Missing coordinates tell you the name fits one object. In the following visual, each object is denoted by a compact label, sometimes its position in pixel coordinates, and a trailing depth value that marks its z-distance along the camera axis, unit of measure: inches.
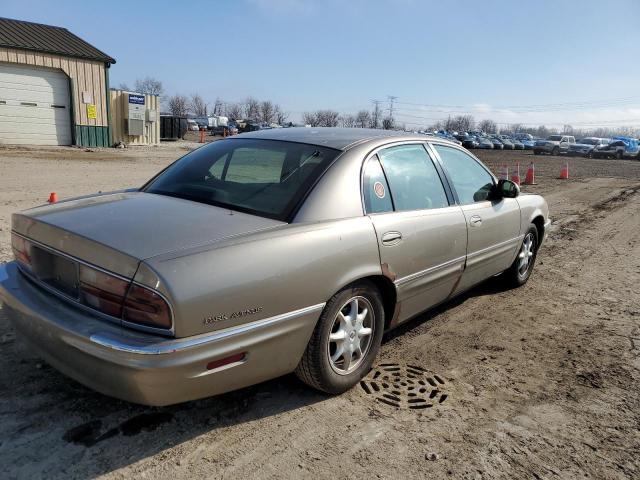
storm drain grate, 124.6
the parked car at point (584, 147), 1654.5
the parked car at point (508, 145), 2249.0
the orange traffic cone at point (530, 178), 644.5
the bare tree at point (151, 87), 3602.9
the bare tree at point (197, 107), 4345.5
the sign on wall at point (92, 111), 857.2
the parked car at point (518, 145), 2274.9
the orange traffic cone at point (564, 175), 756.8
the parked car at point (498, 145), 2205.7
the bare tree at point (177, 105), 3757.4
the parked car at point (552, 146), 1700.3
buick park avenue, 91.0
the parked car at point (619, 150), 1603.1
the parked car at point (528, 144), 2325.8
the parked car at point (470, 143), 2046.0
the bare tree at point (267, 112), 4269.2
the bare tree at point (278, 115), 4165.4
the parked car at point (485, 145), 2092.8
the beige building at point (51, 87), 770.2
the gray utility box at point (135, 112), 920.9
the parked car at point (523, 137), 2856.8
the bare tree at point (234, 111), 4443.9
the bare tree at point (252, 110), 4379.9
